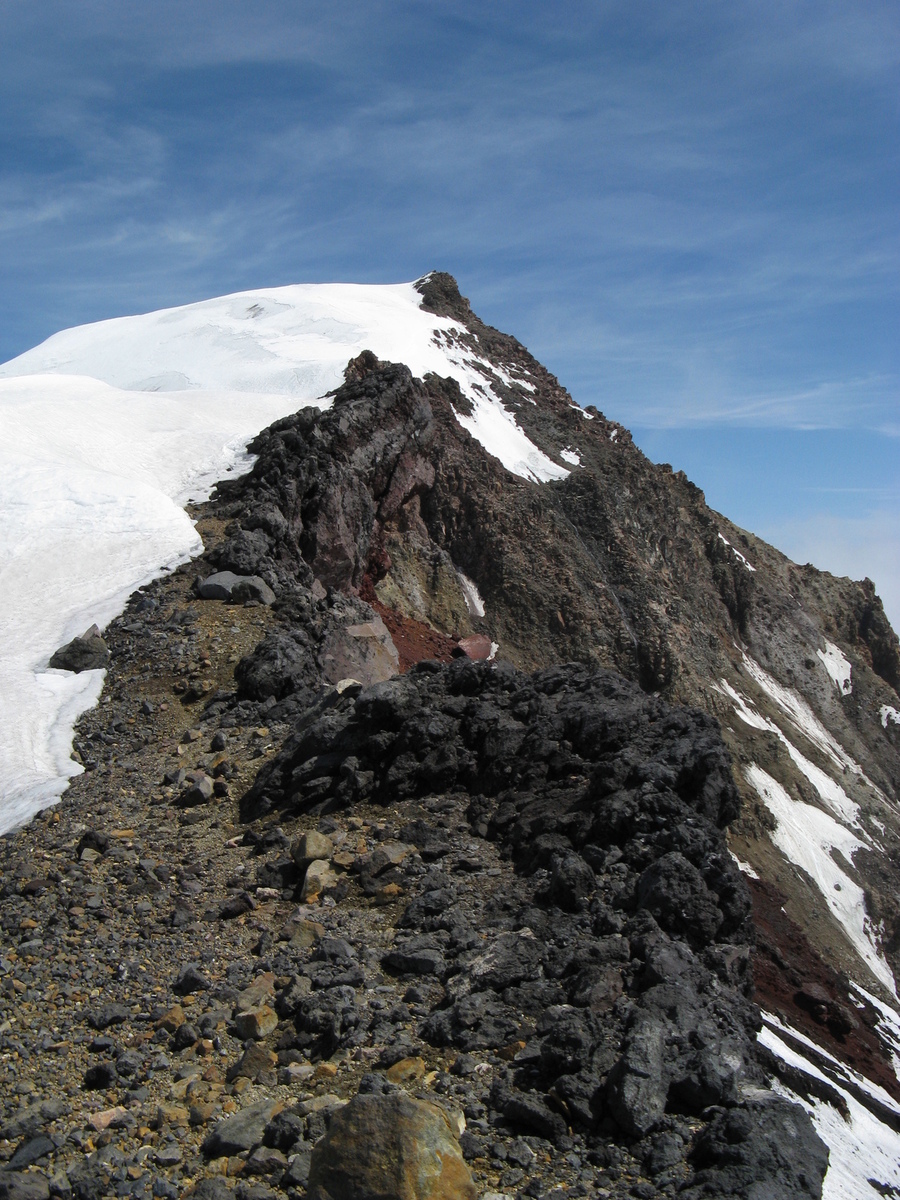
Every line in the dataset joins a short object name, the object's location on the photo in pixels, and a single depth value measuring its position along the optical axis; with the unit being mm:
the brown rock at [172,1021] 7867
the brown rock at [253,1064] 7277
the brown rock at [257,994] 8133
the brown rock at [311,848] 10625
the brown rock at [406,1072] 6992
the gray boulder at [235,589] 18641
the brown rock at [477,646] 32625
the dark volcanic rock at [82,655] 17016
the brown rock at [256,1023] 7777
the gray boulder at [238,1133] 6348
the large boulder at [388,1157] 5387
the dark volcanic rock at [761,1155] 5777
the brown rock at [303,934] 9178
